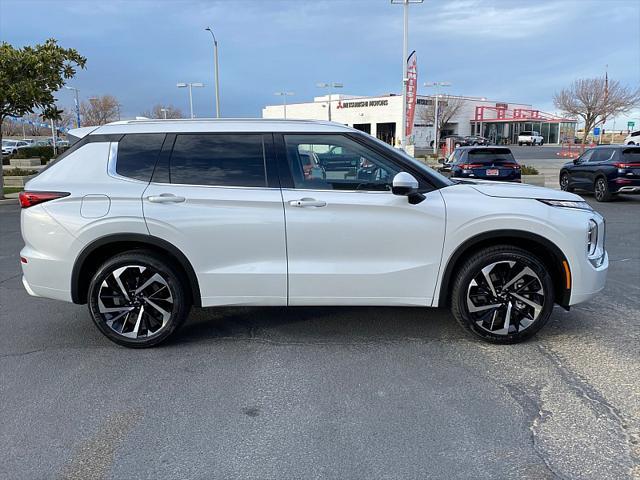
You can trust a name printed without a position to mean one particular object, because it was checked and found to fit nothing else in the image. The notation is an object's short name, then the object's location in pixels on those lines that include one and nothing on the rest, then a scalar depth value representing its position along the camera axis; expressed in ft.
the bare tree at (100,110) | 204.94
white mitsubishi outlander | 13.60
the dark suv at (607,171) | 46.62
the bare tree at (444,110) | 239.30
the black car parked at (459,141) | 199.80
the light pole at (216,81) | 105.00
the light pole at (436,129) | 158.98
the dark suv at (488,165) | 48.32
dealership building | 250.78
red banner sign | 83.76
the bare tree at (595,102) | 137.08
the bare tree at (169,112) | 217.27
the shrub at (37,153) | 95.86
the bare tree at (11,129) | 283.12
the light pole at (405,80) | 80.72
